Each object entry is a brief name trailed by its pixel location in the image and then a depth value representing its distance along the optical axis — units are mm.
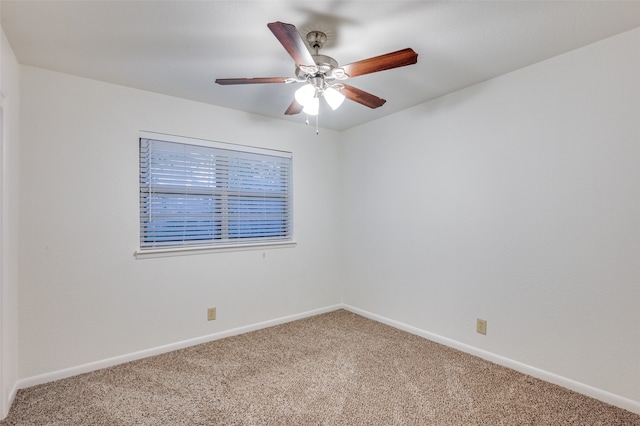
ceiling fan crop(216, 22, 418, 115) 1514
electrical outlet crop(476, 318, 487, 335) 2594
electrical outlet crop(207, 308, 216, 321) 3006
